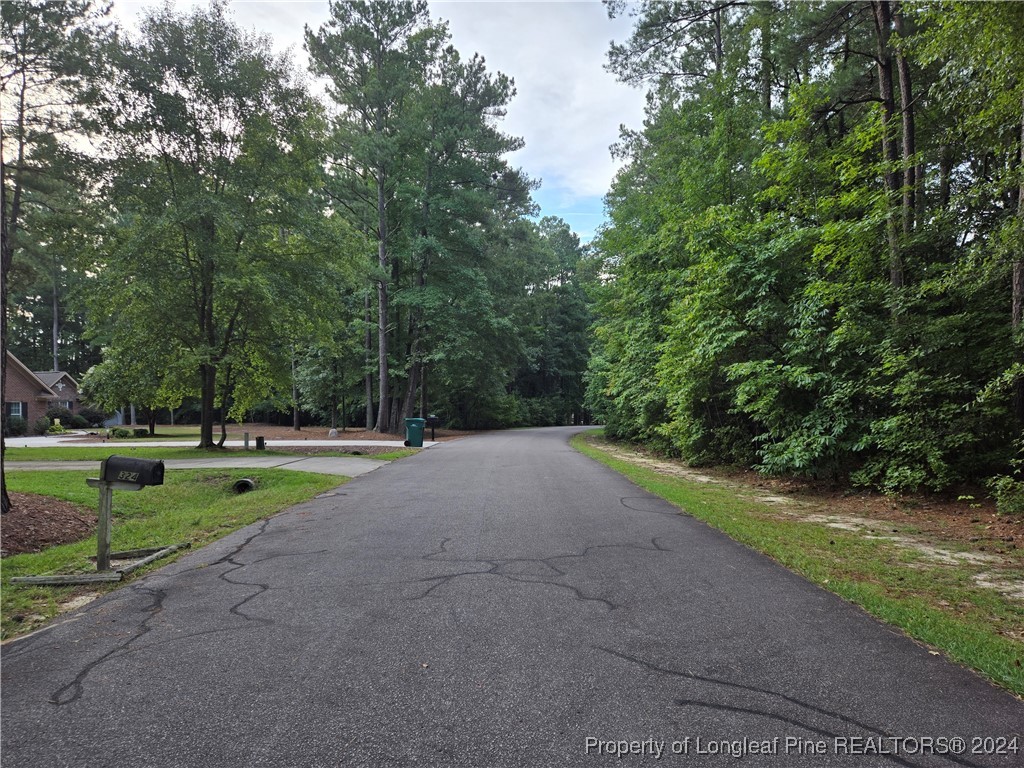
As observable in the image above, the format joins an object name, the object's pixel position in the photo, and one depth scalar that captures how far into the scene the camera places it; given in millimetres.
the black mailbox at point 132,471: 4594
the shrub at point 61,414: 36938
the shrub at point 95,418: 39700
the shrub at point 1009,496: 6590
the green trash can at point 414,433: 19422
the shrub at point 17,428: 29722
